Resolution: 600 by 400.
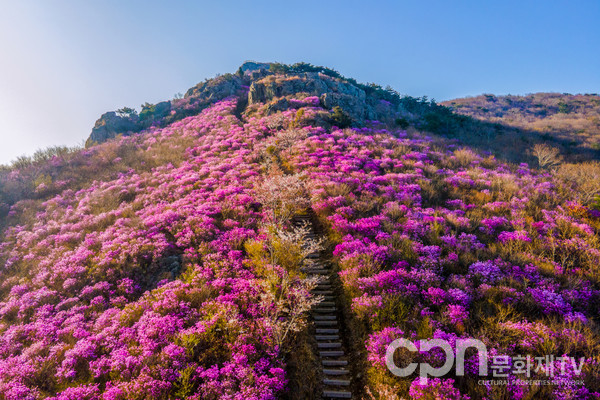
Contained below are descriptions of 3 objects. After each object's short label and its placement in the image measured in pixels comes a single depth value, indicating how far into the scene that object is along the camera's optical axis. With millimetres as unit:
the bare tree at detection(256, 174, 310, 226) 13523
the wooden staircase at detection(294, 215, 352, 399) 7281
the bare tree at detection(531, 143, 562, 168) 22377
